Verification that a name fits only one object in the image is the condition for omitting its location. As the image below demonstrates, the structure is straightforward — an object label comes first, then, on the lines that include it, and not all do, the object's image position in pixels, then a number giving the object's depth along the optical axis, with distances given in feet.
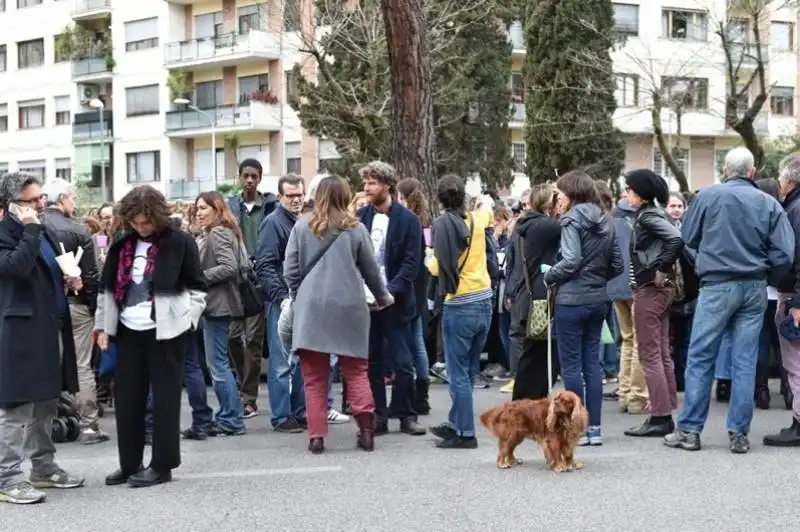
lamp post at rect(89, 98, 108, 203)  169.33
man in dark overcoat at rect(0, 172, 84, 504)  24.27
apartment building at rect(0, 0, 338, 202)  168.25
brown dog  26.30
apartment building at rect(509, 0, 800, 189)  160.04
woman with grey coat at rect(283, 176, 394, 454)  28.99
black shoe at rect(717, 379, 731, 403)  38.91
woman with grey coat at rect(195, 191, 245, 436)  33.01
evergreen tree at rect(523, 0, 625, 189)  130.11
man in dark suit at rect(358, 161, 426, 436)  31.53
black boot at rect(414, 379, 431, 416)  36.11
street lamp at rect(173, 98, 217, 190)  170.89
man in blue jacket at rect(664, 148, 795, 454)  28.53
